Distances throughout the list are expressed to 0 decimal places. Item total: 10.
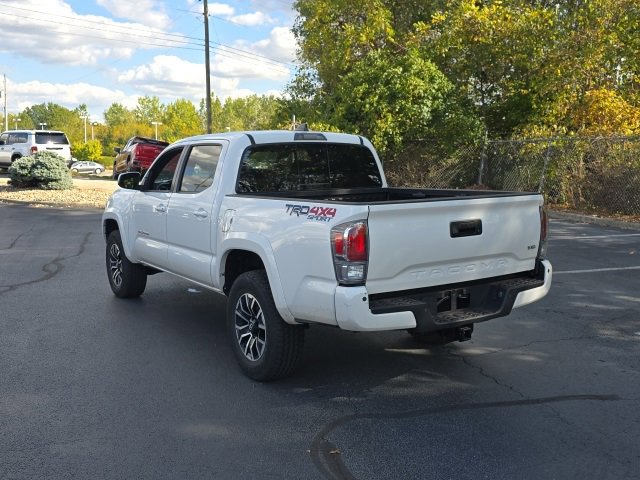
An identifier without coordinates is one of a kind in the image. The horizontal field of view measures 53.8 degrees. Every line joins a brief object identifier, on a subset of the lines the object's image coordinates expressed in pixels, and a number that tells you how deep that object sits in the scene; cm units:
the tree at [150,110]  12269
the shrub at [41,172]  2091
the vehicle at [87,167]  5028
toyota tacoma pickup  403
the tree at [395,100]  1794
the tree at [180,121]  10441
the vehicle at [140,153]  2444
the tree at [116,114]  13982
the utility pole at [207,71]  3041
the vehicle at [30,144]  2739
